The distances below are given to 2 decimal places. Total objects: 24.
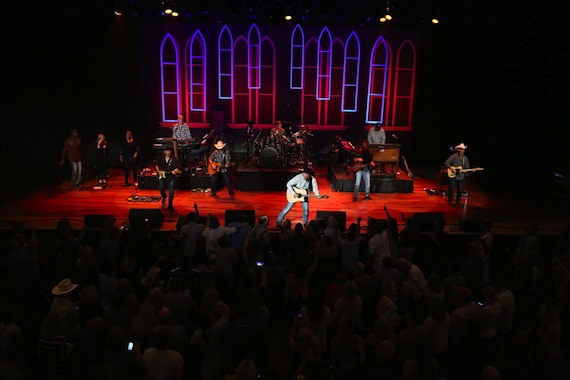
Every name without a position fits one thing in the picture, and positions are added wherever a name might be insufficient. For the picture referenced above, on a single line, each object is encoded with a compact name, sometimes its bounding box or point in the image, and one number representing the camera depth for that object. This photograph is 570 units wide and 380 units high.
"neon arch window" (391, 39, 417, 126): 17.00
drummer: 14.43
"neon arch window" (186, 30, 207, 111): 17.08
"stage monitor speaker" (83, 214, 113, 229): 9.24
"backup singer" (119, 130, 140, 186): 13.32
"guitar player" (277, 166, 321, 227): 10.28
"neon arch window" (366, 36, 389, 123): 17.03
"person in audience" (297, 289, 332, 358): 5.42
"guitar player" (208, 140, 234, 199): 12.41
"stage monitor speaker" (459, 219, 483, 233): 9.72
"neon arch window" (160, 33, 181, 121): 17.07
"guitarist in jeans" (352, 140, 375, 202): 12.62
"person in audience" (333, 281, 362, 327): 5.73
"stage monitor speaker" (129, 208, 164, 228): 9.91
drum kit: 13.73
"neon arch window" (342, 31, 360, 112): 17.08
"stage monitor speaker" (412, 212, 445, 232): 9.54
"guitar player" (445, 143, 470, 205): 11.98
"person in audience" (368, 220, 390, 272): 7.55
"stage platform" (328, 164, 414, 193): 13.49
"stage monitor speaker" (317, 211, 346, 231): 9.34
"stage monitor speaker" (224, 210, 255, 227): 9.25
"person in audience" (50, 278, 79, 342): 5.50
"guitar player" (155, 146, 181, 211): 11.44
